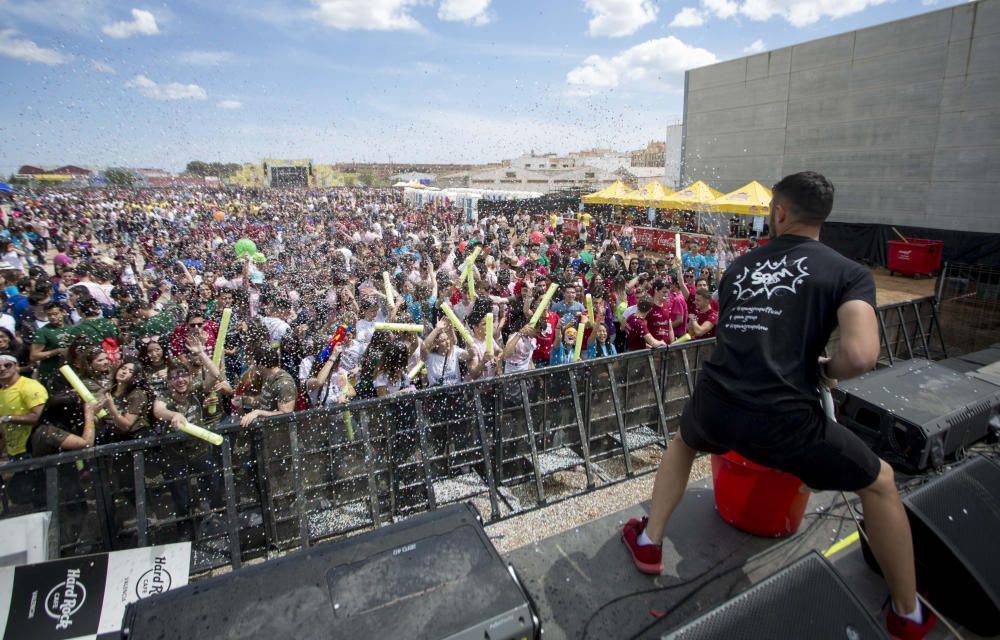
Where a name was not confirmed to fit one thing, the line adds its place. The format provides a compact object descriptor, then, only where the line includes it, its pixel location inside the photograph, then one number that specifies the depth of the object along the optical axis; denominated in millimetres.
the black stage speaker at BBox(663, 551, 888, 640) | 1505
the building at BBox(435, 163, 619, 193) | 61156
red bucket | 2492
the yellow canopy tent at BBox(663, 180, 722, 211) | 17727
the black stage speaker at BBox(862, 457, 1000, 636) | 1955
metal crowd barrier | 2791
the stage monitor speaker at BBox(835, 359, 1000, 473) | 3105
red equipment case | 16375
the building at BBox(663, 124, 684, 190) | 33856
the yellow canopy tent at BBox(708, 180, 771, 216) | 16156
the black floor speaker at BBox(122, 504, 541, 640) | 1398
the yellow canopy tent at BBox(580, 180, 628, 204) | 21141
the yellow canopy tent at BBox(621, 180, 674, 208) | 19625
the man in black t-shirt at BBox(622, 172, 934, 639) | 1810
